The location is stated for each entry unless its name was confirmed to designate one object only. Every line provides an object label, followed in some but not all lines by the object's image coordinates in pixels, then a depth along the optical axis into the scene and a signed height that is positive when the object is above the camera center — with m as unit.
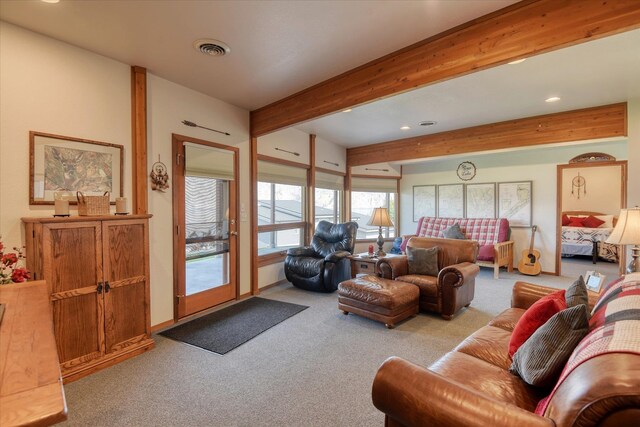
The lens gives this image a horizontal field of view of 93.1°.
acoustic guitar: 5.64 -1.03
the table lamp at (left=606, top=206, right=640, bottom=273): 2.42 -0.21
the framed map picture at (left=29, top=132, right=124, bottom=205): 2.39 +0.36
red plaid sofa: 5.57 -0.56
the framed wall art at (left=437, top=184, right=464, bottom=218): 6.80 +0.15
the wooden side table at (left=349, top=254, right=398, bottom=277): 4.22 -0.83
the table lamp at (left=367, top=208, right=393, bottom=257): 4.72 -0.16
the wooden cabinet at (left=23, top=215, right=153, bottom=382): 2.20 -0.60
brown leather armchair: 3.46 -0.82
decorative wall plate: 6.64 +0.82
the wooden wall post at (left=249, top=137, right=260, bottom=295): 4.40 -0.07
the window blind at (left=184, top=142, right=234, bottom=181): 3.54 +0.58
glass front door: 3.45 -0.19
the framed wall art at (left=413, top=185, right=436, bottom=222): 7.24 +0.16
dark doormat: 2.90 -1.27
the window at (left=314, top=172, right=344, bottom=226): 6.29 +0.25
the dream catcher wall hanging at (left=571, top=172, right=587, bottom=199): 8.07 +0.59
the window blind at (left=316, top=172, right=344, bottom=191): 6.14 +0.57
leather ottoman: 3.20 -1.00
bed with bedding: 7.00 -0.68
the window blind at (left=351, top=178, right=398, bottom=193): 7.25 +0.57
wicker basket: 2.47 +0.03
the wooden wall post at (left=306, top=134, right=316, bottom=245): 5.78 +0.33
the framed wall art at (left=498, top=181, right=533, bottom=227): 5.95 +0.10
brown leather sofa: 0.77 -0.69
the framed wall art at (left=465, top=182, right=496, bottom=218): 6.38 +0.16
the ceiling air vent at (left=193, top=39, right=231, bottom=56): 2.52 +1.39
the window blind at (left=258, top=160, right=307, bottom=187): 4.77 +0.59
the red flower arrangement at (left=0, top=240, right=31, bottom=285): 1.93 -0.42
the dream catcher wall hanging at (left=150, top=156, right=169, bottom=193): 3.18 +0.34
